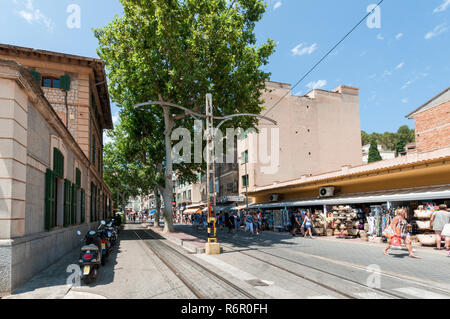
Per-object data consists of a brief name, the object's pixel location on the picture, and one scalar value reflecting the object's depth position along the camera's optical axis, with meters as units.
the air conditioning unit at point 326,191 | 21.39
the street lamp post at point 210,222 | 12.38
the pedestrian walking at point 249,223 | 23.53
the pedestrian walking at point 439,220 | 12.01
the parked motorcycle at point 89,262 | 7.22
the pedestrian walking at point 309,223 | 19.22
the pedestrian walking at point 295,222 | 22.01
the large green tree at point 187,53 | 19.81
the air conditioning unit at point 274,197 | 29.34
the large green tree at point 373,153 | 56.40
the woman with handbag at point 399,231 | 10.48
